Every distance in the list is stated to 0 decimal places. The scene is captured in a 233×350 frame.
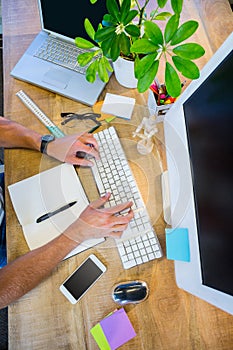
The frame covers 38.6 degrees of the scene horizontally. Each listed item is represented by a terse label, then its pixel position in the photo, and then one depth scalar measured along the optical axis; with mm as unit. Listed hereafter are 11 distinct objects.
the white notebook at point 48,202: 889
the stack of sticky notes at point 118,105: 1000
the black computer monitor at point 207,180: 586
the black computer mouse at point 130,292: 824
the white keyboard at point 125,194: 857
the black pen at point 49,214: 899
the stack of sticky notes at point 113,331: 804
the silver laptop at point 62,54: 952
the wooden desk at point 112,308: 810
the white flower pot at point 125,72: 912
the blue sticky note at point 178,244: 759
